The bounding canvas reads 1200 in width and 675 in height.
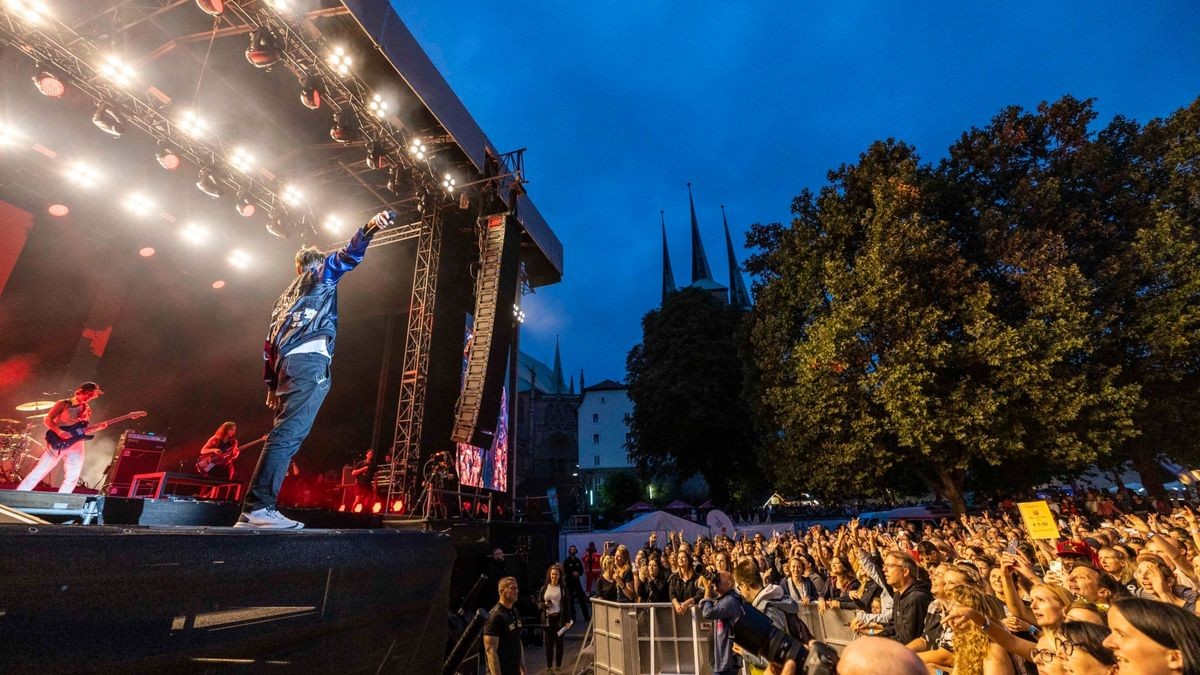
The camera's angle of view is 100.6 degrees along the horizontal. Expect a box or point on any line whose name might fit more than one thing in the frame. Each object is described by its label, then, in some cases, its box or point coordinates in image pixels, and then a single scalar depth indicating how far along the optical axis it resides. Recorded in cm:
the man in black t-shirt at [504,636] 513
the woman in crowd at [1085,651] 248
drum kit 915
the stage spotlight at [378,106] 1040
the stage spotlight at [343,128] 1044
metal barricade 672
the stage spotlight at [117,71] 849
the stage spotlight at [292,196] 1187
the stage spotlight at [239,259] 1313
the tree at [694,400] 2536
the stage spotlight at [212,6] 798
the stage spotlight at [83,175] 1013
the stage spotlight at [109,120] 886
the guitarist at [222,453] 947
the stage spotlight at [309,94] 945
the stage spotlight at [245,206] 1136
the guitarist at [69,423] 702
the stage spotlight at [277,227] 1207
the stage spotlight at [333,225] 1278
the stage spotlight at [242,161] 1061
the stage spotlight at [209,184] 1045
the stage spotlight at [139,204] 1093
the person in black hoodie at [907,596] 430
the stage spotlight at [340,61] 944
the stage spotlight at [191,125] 960
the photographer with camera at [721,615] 430
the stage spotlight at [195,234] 1209
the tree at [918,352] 1301
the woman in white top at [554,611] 818
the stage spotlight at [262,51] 868
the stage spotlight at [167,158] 991
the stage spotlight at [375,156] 1132
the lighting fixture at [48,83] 830
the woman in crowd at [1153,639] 203
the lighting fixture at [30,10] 750
